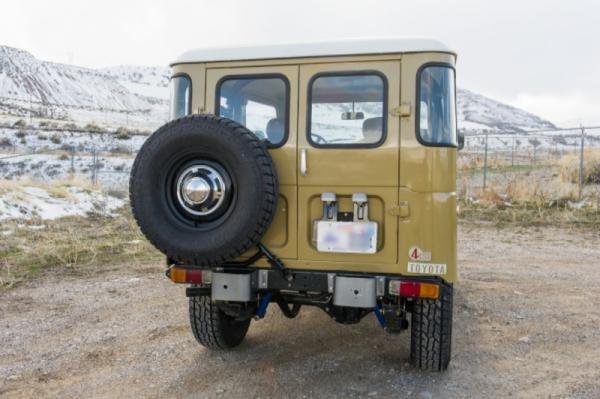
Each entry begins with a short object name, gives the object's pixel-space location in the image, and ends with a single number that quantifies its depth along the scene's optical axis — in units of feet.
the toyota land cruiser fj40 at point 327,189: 11.55
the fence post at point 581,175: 43.33
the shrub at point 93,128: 120.26
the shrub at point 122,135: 101.81
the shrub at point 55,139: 93.24
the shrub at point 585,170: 51.26
